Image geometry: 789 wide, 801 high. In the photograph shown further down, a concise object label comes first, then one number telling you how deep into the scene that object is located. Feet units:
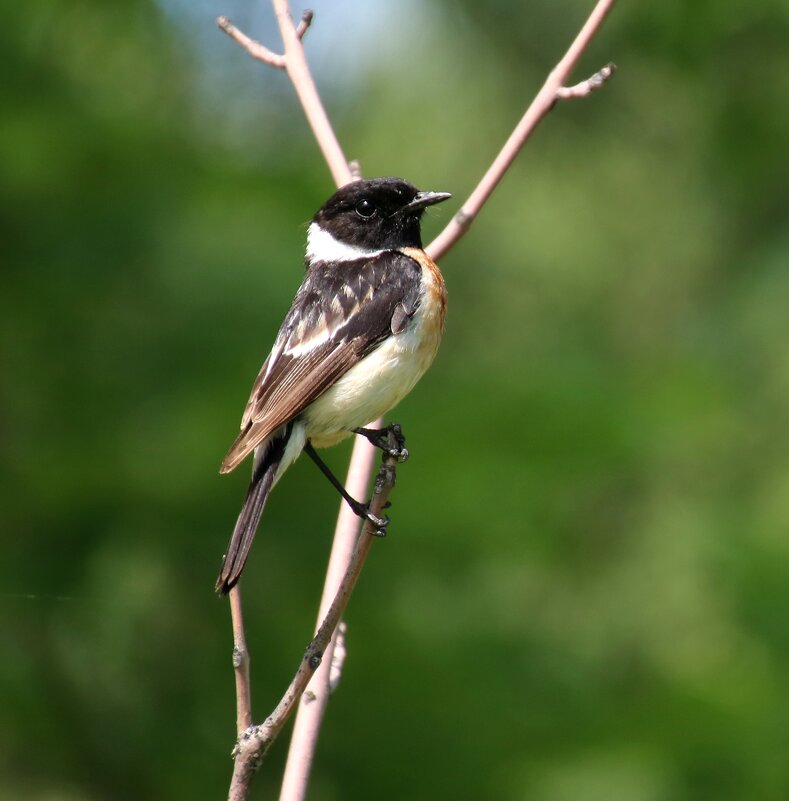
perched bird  22.85
